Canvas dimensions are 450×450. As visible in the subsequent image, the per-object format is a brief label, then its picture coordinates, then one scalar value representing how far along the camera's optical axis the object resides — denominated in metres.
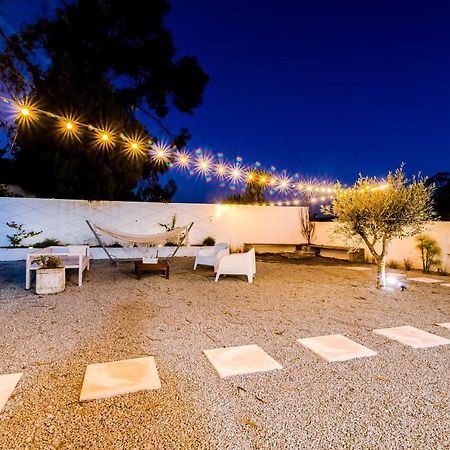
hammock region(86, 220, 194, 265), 5.40
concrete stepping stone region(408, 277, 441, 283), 5.12
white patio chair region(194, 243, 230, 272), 5.29
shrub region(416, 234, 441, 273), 6.17
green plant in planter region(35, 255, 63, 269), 3.93
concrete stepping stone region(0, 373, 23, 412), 1.50
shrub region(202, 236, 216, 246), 8.54
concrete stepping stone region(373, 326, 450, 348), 2.37
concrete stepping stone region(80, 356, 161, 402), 1.57
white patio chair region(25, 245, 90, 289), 3.94
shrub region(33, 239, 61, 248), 6.70
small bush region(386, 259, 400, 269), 6.82
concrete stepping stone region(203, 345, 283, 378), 1.86
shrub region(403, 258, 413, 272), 6.57
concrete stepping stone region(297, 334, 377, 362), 2.10
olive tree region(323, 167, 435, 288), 4.22
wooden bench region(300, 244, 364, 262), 7.66
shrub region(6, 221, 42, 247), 6.81
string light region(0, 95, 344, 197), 6.68
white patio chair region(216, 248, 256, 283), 4.78
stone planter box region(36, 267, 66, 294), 3.76
